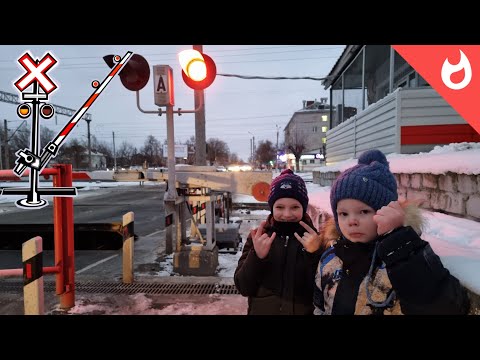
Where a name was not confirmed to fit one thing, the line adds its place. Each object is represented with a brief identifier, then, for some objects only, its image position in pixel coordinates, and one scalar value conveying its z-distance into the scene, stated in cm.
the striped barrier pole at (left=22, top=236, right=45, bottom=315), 278
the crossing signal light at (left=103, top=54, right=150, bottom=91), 327
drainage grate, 368
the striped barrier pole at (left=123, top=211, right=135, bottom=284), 392
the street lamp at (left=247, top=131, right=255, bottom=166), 6168
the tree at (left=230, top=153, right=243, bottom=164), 9866
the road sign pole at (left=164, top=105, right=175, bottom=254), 377
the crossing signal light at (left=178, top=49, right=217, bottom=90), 303
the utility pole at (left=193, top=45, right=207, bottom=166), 614
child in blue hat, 96
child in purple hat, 141
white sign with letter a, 366
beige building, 6212
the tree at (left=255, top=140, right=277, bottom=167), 6400
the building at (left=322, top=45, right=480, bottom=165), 504
